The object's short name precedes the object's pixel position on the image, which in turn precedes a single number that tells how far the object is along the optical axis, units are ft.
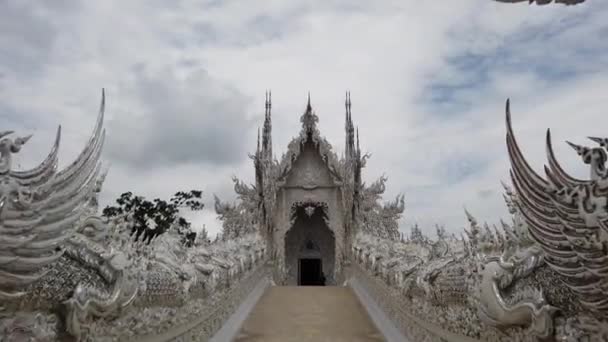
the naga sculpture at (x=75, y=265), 9.05
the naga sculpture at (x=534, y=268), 8.86
